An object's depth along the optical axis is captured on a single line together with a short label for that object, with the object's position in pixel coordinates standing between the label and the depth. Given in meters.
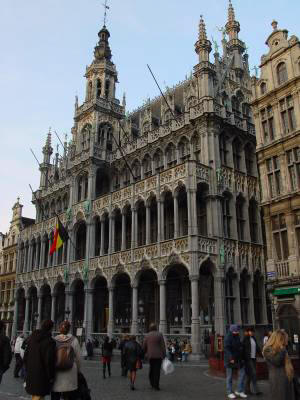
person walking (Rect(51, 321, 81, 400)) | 6.74
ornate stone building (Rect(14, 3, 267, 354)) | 29.78
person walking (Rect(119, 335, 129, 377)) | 17.80
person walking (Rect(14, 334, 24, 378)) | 16.98
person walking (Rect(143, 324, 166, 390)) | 12.89
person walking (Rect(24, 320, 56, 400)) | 6.59
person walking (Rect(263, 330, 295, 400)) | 7.26
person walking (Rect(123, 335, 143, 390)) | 13.66
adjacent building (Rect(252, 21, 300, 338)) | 23.91
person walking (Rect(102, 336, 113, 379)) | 17.55
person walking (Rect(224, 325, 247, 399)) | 11.50
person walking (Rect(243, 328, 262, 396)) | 11.85
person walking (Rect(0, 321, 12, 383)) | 9.29
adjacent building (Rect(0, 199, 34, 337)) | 57.47
